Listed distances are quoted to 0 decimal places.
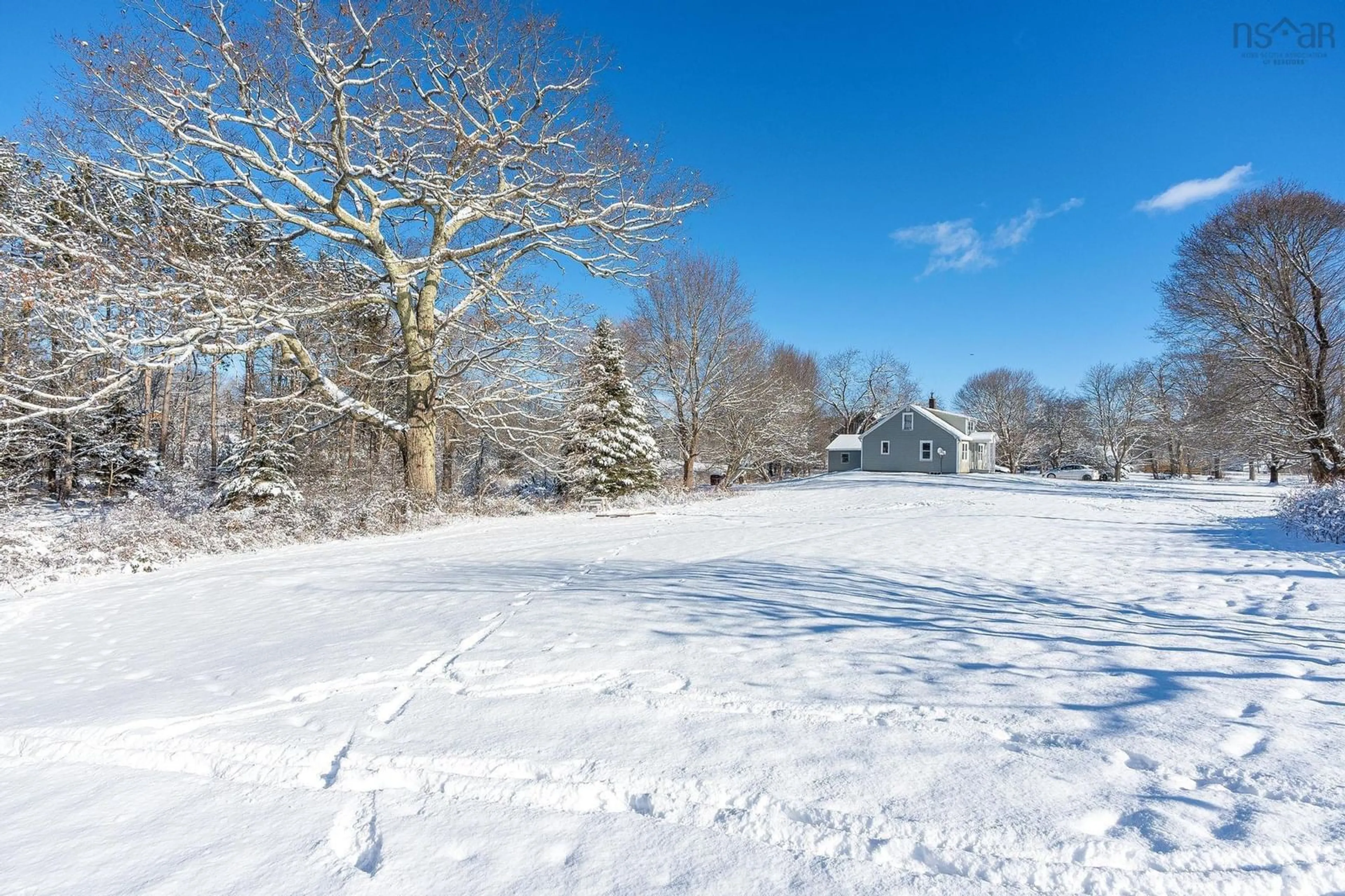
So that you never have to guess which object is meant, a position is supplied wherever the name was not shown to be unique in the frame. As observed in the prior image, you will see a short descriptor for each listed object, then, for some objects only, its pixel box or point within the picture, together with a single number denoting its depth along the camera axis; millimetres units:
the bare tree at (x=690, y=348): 22156
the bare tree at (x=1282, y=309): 15312
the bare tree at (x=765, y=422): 25312
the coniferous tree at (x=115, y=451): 18359
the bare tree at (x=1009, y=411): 50188
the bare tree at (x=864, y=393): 45938
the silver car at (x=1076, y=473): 41812
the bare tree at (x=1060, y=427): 49938
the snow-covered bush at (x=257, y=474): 15984
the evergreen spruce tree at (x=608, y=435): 19594
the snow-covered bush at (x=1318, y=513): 7906
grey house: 33875
